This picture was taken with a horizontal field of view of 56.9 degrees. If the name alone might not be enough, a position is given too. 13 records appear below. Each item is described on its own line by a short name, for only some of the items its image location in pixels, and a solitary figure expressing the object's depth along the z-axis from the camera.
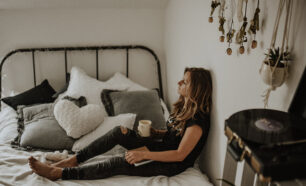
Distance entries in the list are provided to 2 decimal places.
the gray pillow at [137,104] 2.22
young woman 1.63
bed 1.61
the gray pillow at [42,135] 1.95
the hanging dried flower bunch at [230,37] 1.35
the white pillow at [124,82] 2.59
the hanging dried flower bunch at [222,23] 1.42
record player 0.70
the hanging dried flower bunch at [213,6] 1.51
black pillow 2.42
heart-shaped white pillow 1.97
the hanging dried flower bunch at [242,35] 1.21
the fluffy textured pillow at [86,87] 2.38
